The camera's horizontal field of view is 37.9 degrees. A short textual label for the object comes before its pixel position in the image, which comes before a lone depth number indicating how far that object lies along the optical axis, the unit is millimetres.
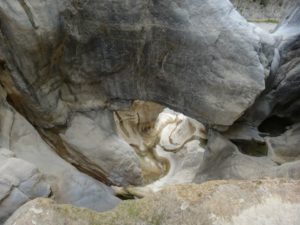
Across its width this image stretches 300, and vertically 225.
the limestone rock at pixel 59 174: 4484
